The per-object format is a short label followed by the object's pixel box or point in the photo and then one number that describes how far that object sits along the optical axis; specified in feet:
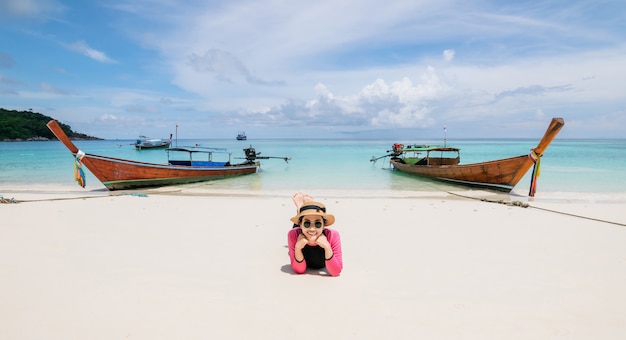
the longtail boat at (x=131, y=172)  39.88
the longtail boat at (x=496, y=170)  37.21
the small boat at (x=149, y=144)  213.05
